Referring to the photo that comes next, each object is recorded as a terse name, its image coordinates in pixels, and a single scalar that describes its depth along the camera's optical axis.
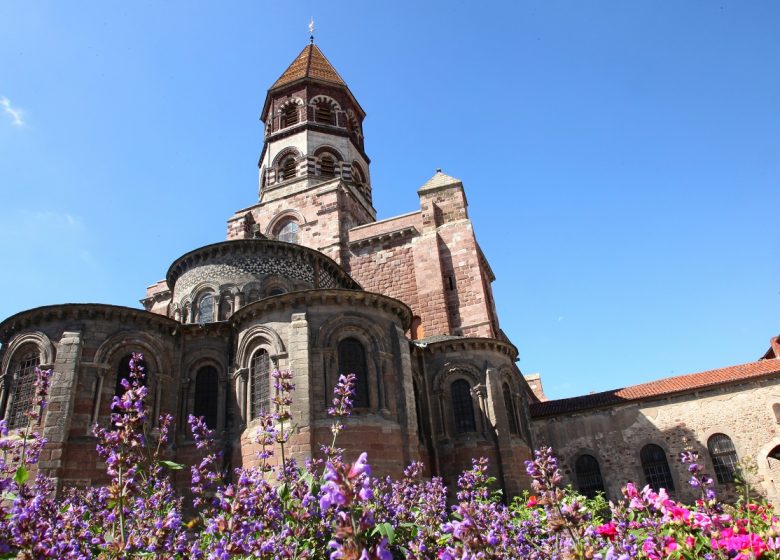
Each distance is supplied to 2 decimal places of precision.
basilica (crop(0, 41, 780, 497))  15.77
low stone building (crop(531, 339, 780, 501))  19.58
